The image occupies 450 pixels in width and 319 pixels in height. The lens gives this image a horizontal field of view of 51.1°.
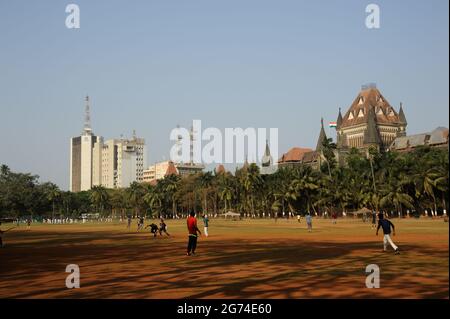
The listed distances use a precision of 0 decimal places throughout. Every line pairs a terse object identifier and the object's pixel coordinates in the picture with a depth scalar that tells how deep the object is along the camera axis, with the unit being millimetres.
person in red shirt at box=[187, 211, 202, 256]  20405
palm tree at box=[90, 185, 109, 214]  144625
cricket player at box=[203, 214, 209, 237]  36859
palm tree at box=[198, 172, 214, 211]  123625
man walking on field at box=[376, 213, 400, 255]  20609
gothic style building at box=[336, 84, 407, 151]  135875
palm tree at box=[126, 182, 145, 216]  138875
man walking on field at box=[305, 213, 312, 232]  45316
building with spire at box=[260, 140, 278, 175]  176900
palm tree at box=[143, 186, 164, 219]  131500
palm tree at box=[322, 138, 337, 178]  101375
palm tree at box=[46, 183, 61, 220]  136625
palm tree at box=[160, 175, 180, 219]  129750
